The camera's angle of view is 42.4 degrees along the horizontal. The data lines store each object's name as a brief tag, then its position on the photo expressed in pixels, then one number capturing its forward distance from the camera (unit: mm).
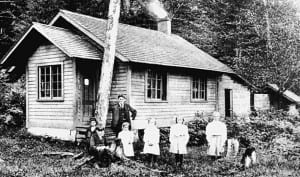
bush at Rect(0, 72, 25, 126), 19859
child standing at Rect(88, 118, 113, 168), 10242
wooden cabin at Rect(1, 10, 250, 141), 15205
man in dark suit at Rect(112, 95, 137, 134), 12867
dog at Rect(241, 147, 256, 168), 10500
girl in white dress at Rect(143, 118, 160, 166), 11438
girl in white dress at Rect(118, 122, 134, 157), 11445
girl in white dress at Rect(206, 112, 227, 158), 11680
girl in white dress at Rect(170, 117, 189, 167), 11289
